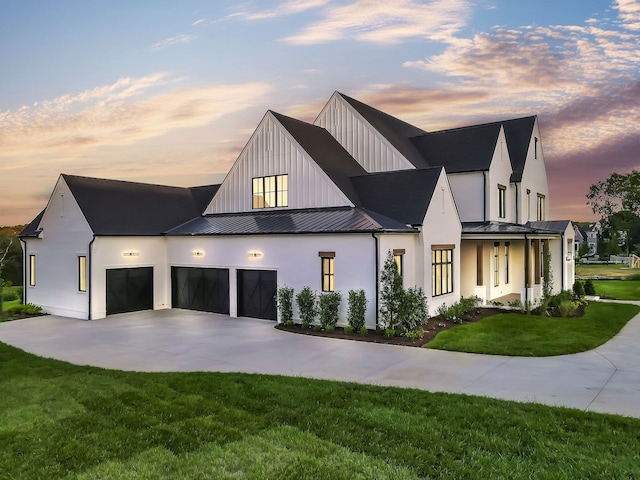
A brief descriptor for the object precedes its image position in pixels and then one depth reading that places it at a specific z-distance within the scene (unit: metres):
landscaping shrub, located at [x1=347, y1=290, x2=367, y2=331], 15.66
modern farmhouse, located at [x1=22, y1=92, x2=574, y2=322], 17.58
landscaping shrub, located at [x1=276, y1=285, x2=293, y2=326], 17.23
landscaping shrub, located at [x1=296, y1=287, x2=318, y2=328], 16.58
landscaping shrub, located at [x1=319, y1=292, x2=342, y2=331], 16.12
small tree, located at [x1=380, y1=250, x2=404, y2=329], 15.15
